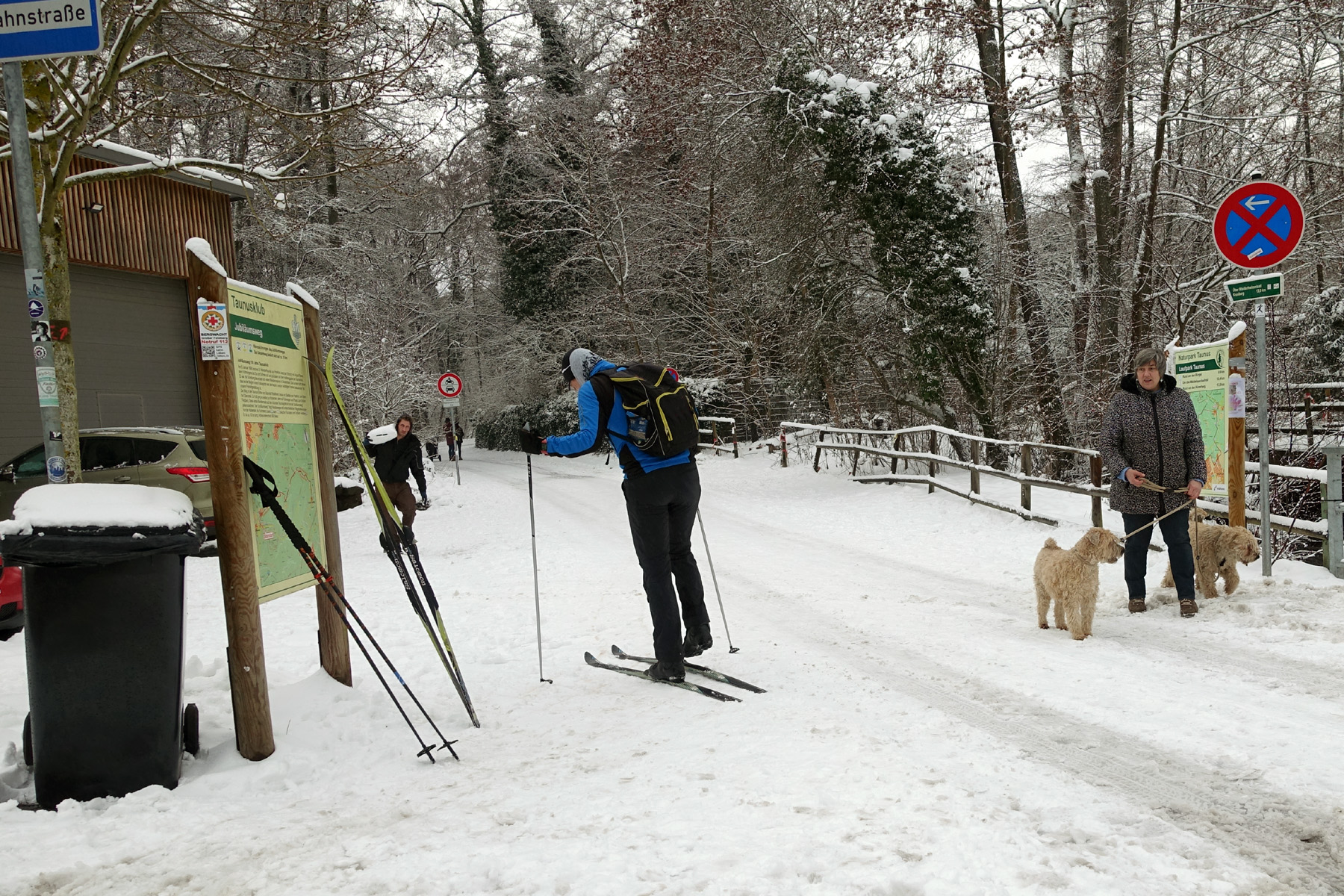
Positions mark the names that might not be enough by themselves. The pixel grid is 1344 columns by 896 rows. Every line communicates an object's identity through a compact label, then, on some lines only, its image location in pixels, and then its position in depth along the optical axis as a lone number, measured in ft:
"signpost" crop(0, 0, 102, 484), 11.56
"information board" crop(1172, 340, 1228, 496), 23.89
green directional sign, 21.33
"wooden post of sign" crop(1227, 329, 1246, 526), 23.41
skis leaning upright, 14.53
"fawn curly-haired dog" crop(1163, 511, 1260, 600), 20.81
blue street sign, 11.52
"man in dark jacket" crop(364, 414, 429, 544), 37.45
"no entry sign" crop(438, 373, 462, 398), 72.44
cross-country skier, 16.35
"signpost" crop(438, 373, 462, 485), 72.54
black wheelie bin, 11.69
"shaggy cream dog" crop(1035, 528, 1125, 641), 18.38
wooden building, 43.88
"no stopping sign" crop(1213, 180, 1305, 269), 21.61
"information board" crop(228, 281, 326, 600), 13.78
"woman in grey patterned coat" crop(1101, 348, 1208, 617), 20.35
